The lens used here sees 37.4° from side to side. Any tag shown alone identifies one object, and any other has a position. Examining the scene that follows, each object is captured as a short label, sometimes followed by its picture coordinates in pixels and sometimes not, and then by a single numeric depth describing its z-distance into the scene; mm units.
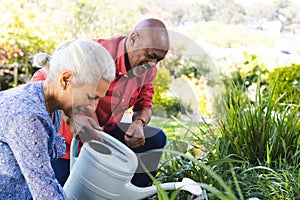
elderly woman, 1451
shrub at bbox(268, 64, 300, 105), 4551
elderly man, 1960
